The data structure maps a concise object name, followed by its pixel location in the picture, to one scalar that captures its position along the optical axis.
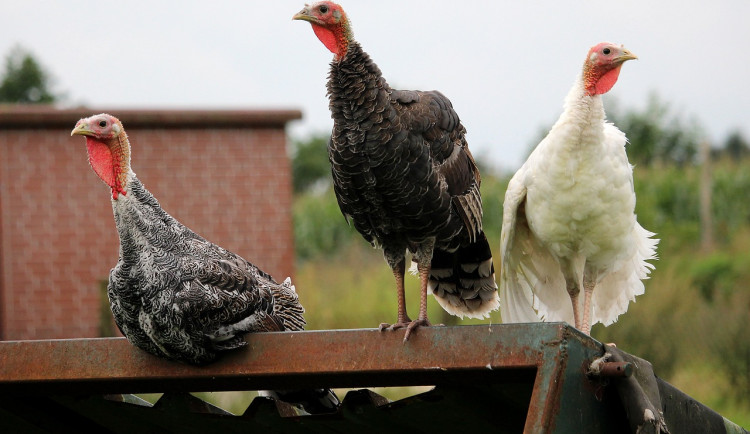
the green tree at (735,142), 48.62
